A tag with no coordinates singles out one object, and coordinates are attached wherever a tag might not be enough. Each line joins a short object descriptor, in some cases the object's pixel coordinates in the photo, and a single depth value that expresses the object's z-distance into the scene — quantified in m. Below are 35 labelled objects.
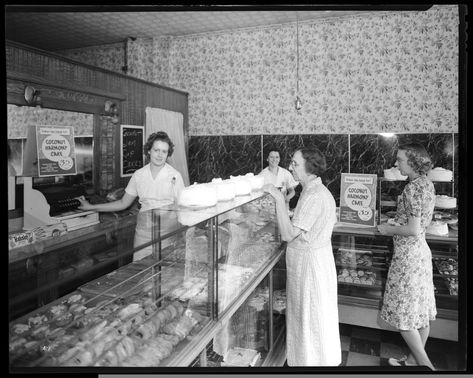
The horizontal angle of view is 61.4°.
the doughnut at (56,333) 1.69
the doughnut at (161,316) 1.94
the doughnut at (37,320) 1.74
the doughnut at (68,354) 1.62
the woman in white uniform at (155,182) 3.36
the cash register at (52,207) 3.68
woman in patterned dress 2.89
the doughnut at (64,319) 1.76
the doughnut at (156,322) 1.88
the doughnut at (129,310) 1.90
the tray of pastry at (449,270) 3.73
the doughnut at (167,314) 1.97
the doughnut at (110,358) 1.70
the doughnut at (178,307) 2.04
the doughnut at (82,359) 1.65
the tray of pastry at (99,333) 1.65
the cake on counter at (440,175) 4.26
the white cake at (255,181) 3.12
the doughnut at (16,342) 1.65
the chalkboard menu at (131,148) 5.06
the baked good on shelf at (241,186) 2.82
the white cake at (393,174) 4.52
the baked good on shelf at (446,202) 4.02
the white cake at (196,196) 2.27
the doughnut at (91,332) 1.73
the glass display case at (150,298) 1.64
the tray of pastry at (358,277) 4.01
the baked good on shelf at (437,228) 3.79
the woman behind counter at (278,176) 5.54
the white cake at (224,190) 2.55
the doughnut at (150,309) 1.98
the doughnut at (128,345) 1.75
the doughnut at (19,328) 1.67
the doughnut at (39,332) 1.69
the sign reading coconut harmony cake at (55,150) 3.77
